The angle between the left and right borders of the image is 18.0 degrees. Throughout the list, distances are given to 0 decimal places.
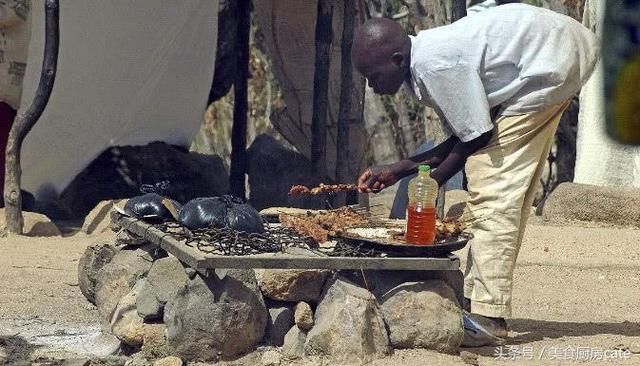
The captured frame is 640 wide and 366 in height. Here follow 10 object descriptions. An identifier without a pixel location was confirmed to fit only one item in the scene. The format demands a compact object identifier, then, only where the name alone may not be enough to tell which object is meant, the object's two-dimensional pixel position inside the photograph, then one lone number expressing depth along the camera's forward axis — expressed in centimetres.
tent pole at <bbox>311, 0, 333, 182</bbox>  1905
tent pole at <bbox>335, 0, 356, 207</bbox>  1906
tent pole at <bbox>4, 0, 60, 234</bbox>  1551
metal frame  823
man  901
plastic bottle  877
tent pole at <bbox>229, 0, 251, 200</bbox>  1971
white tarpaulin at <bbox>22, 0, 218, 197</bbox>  1832
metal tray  863
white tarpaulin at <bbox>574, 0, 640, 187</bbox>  1869
